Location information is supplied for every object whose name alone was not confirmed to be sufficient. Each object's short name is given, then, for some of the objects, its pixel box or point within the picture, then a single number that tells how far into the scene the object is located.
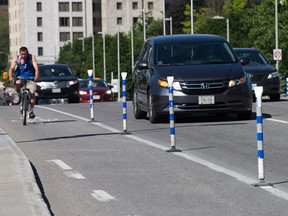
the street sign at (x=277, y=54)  62.12
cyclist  24.91
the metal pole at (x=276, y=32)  66.34
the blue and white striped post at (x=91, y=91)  25.48
